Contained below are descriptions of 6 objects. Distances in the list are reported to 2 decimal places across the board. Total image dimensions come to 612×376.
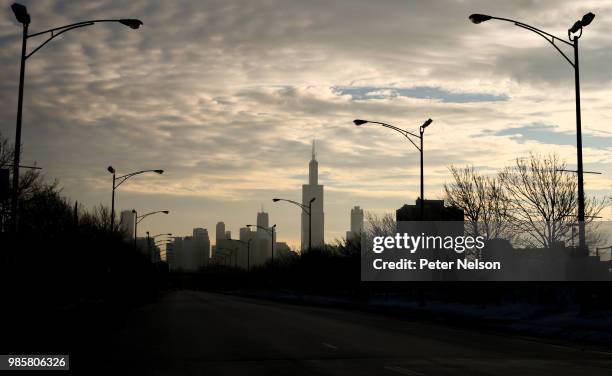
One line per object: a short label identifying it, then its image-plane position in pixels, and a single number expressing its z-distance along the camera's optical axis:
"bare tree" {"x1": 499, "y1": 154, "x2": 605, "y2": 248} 56.22
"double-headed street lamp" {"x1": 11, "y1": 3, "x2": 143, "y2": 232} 29.22
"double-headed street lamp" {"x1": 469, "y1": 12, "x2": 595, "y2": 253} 29.50
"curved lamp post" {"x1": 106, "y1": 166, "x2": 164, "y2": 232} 62.56
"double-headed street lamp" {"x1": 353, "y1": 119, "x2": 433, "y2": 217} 46.84
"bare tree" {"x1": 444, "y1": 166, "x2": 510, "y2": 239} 62.85
